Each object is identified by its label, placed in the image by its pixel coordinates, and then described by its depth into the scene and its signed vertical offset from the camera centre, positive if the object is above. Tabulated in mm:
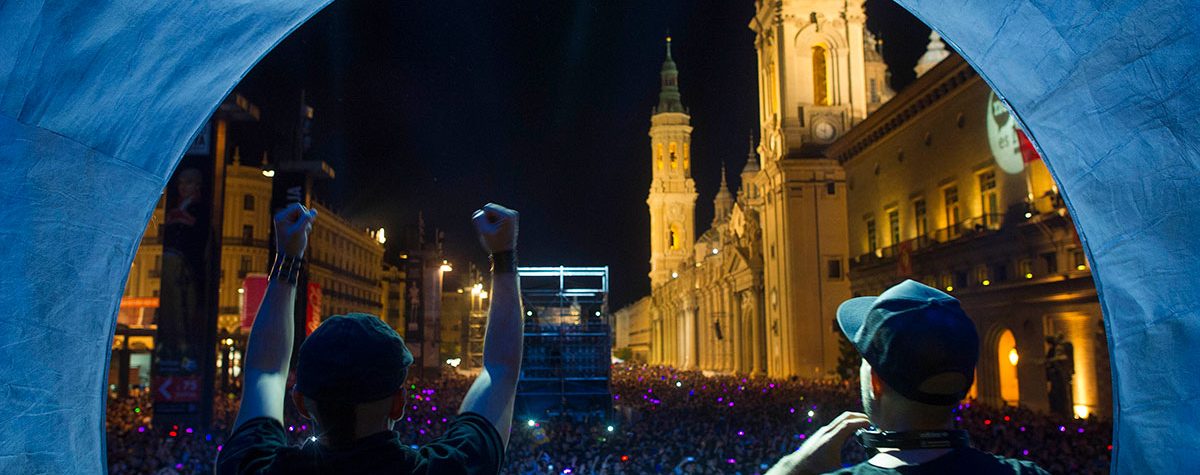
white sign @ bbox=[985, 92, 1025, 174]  31594 +6991
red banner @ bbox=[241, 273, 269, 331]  41219 +2375
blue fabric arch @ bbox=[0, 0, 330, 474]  3633 +797
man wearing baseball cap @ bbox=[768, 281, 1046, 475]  2447 -103
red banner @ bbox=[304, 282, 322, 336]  37138 +1644
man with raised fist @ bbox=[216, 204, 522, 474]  2604 -143
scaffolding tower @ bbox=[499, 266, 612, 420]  22625 -349
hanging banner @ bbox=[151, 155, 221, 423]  24891 +1771
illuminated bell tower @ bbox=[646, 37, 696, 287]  126625 +20682
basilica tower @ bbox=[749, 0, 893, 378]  53094 +10110
